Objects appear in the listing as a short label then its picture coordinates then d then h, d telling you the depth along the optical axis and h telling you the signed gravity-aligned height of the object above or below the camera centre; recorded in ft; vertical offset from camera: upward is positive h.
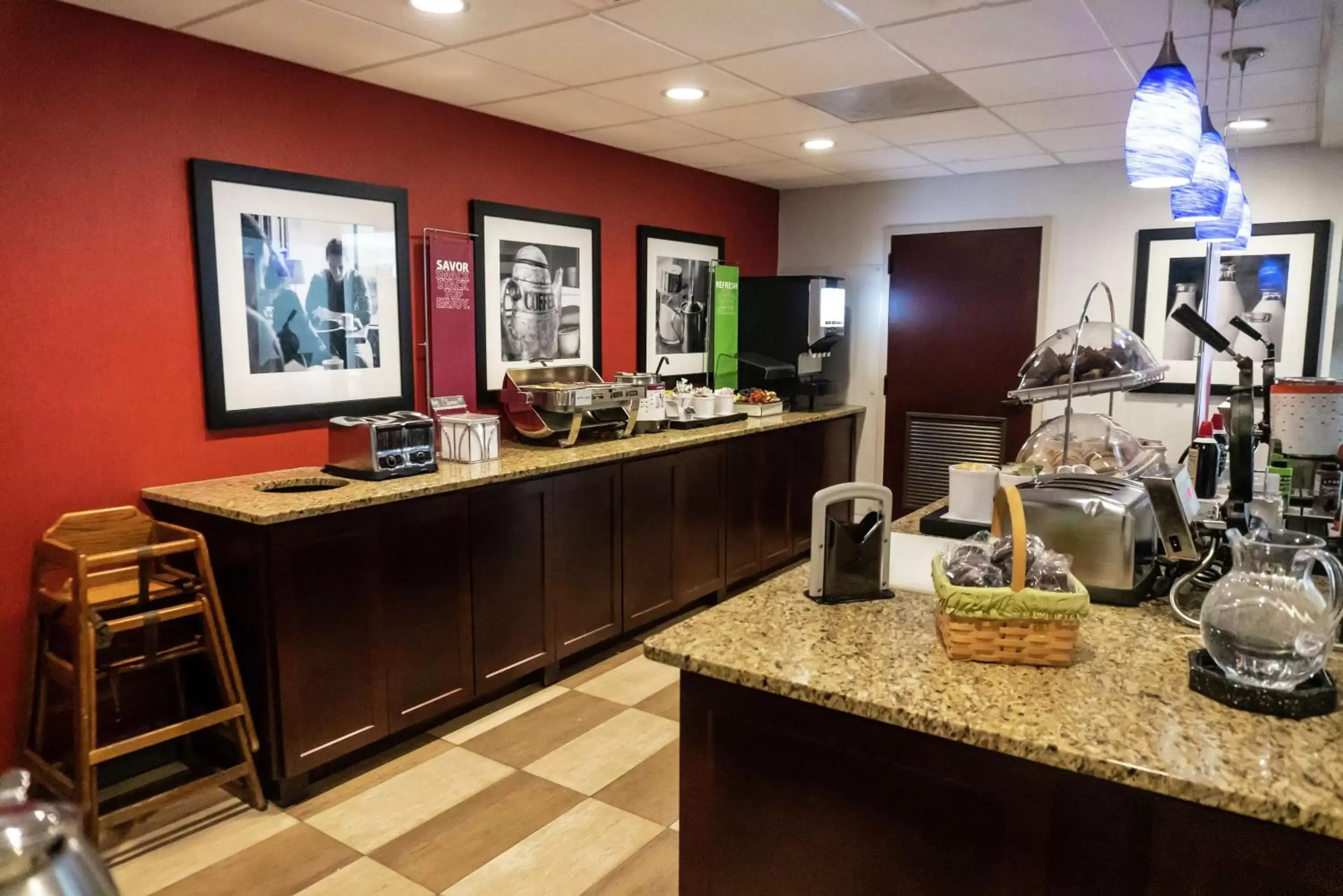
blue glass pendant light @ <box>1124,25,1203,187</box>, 6.17 +1.56
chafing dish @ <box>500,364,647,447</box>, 12.30 -0.95
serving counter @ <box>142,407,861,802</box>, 8.55 -2.77
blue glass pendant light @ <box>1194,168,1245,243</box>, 9.82 +1.35
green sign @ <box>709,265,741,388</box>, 17.61 +0.23
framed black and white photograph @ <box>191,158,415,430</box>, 9.48 +0.52
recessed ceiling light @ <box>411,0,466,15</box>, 8.14 +3.16
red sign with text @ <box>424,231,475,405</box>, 11.76 +0.36
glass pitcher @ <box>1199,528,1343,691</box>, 4.31 -1.39
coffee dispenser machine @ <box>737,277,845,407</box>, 17.56 +0.19
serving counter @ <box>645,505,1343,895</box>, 3.84 -2.14
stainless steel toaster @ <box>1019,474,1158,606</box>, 6.08 -1.36
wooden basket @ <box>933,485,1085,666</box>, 4.89 -1.70
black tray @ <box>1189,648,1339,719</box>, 4.30 -1.79
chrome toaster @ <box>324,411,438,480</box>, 9.63 -1.21
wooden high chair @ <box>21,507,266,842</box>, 7.61 -2.77
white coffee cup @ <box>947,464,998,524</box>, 8.14 -1.44
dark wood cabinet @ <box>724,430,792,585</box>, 15.02 -2.95
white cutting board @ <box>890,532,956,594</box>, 6.55 -1.83
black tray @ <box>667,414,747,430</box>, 14.73 -1.43
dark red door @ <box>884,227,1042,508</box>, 17.12 +0.34
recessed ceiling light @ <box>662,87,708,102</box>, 11.19 +3.22
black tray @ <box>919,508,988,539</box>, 8.04 -1.75
